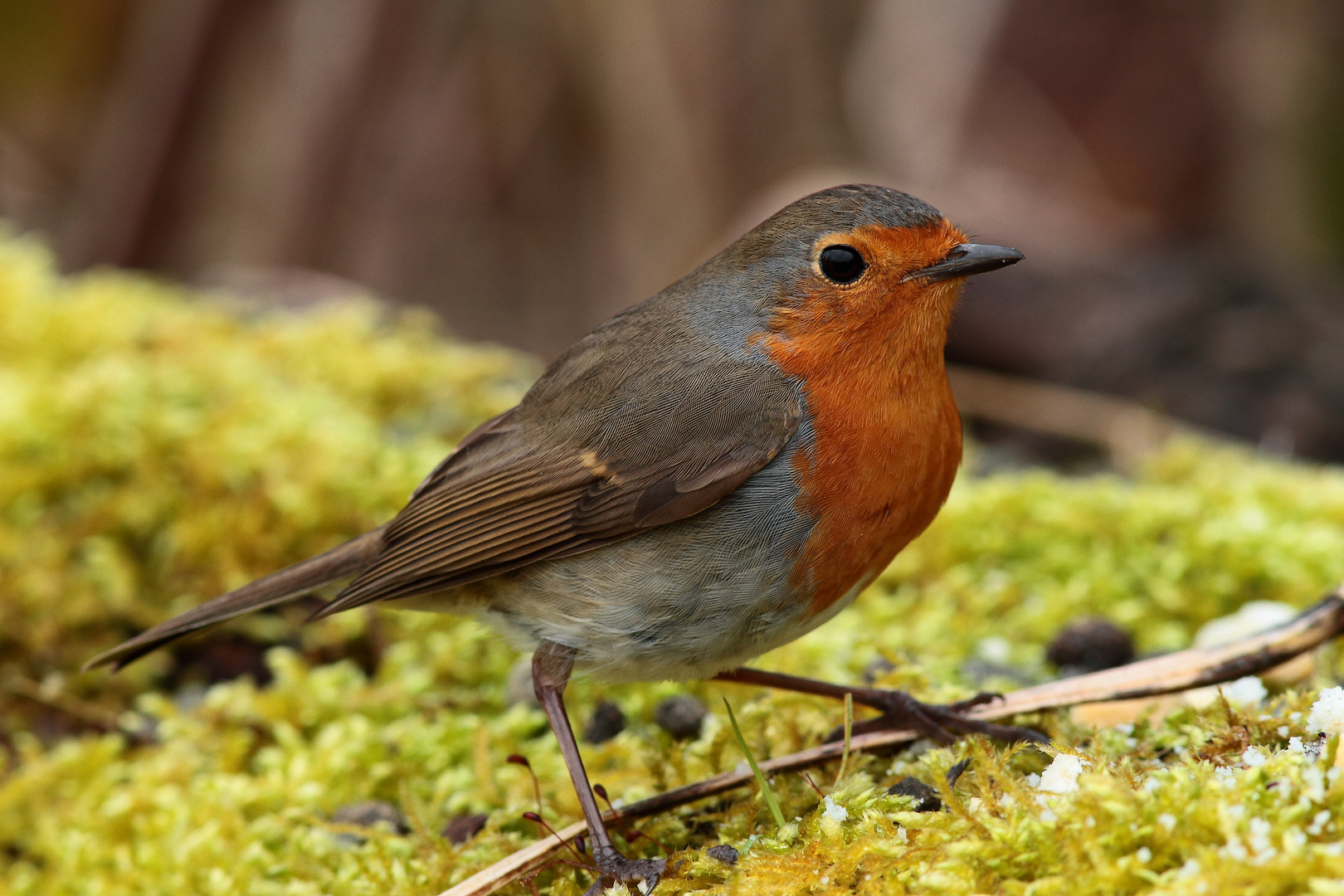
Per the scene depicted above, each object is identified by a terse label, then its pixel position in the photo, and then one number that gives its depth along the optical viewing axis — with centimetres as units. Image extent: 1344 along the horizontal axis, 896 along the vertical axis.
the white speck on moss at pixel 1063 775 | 381
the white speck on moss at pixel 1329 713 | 389
